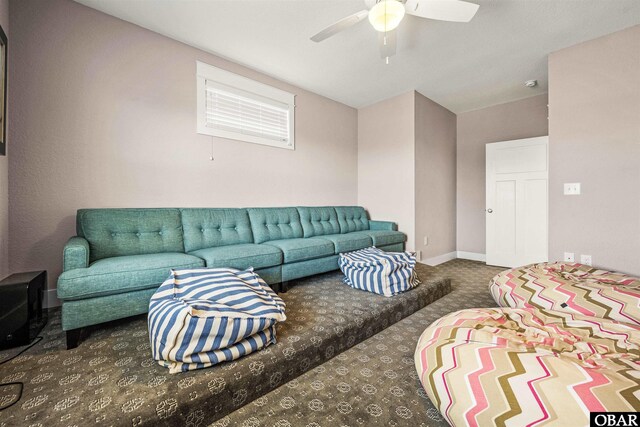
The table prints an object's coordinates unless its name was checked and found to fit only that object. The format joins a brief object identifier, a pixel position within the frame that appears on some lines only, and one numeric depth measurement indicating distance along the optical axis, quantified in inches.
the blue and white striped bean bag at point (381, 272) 91.5
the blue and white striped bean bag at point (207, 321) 48.9
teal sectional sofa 62.7
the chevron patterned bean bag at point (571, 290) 62.7
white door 149.4
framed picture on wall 69.5
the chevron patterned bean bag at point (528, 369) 32.1
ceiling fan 70.7
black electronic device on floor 57.8
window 114.3
